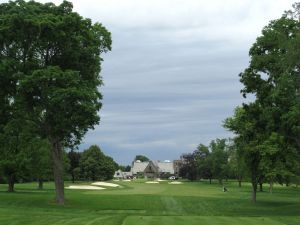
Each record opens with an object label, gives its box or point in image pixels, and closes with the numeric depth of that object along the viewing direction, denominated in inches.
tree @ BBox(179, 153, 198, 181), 6186.0
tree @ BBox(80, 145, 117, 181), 5246.1
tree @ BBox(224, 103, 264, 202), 2122.3
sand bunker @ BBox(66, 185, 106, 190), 3268.2
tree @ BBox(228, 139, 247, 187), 2244.1
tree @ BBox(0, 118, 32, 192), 2383.1
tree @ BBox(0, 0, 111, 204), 1504.7
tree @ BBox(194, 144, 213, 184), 5703.7
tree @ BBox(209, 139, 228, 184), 5339.6
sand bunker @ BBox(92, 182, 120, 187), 3877.5
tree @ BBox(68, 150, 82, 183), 5305.1
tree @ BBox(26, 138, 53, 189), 2592.8
